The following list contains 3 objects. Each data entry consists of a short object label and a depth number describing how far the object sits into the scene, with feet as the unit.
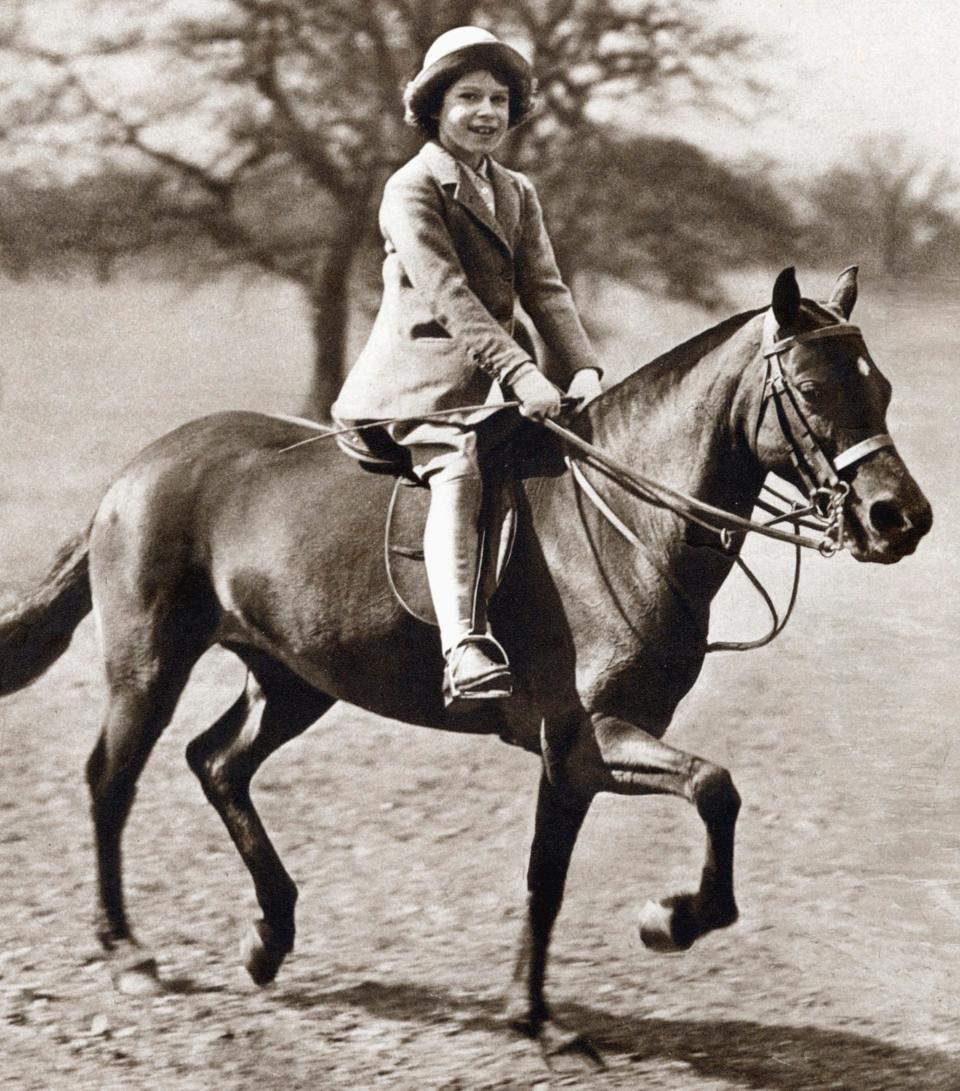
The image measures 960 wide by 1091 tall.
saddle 13.73
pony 12.34
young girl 13.35
